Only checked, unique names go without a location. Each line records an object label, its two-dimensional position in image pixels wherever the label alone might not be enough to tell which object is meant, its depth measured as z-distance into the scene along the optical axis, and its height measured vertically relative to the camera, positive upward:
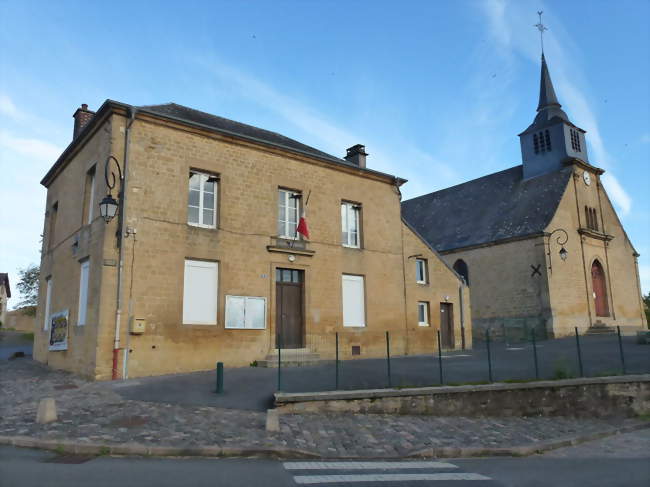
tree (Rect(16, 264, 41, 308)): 43.19 +5.09
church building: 25.58 +5.15
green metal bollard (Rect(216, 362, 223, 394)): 9.73 -0.69
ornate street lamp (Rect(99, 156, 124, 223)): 10.81 +3.63
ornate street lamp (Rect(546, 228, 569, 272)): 25.06 +5.00
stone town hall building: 12.27 +2.54
